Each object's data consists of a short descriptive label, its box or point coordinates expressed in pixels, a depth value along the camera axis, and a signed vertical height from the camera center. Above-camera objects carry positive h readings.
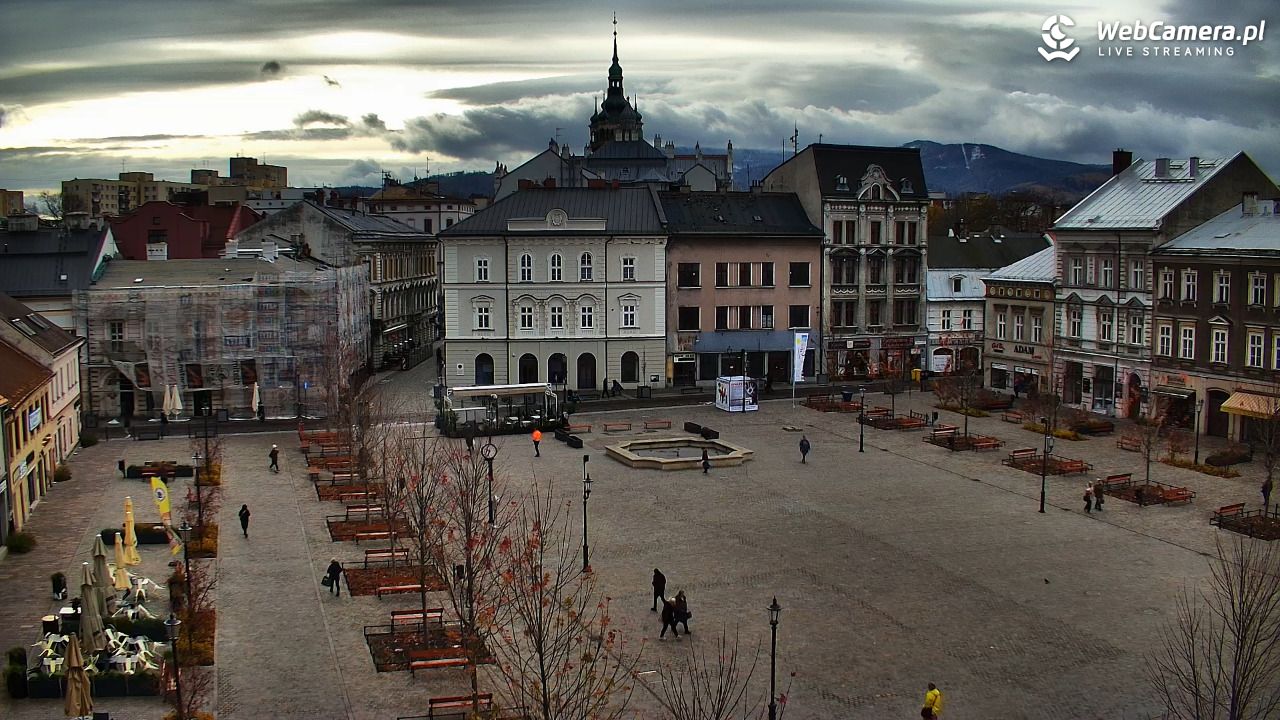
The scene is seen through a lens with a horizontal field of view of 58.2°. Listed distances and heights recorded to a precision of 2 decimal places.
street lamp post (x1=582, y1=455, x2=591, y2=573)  31.08 -7.02
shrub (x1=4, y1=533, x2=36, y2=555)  33.69 -7.11
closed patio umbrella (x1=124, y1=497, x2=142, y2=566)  31.20 -6.61
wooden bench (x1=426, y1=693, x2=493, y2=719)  21.95 -7.89
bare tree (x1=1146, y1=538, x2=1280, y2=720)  19.45 -7.86
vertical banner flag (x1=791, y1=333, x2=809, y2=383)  64.75 -3.24
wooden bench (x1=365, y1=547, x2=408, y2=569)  33.06 -7.49
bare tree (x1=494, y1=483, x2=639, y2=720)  19.50 -7.57
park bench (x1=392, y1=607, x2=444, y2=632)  27.17 -7.69
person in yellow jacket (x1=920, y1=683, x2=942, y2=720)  21.39 -7.71
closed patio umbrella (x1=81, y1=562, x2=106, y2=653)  23.59 -6.62
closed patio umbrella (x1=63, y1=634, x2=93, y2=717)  21.00 -7.06
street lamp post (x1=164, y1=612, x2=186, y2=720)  21.05 -7.19
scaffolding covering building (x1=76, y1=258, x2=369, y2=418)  58.78 -2.15
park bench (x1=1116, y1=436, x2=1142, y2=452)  48.75 -6.57
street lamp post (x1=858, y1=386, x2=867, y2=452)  49.62 -6.25
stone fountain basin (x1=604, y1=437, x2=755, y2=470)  46.47 -6.69
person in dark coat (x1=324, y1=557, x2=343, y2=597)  29.75 -7.24
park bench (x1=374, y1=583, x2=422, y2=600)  29.84 -7.60
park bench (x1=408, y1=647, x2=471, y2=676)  24.70 -7.87
